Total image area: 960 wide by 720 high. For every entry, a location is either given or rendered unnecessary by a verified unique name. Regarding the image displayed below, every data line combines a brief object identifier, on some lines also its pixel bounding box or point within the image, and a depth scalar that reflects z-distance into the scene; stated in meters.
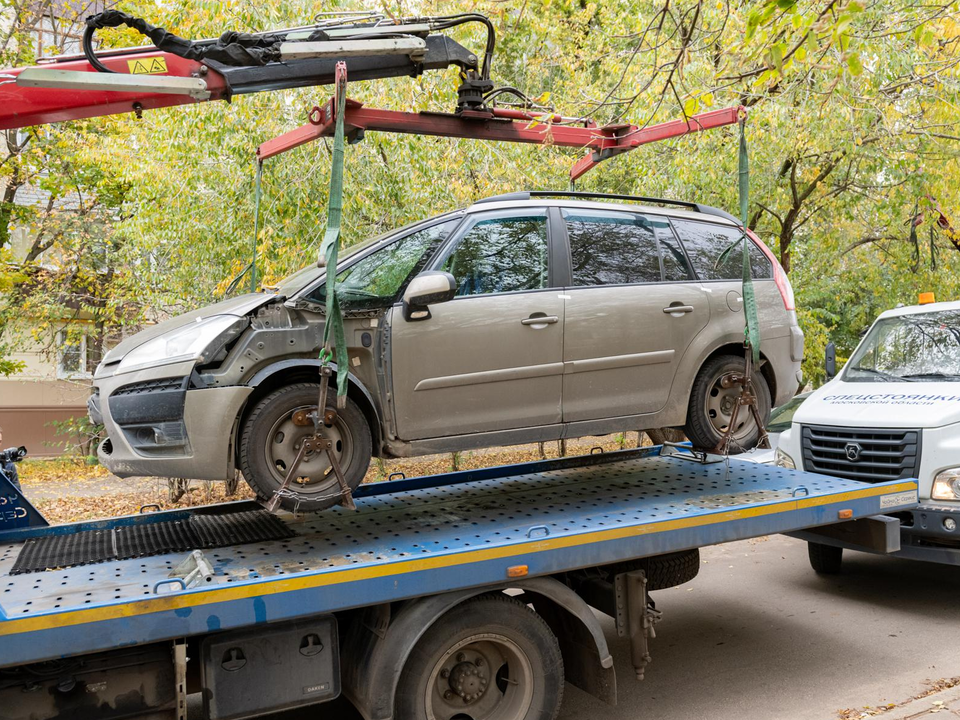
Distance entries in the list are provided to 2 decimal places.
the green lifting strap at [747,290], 4.88
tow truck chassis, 3.36
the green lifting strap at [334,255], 3.79
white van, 6.05
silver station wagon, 4.10
